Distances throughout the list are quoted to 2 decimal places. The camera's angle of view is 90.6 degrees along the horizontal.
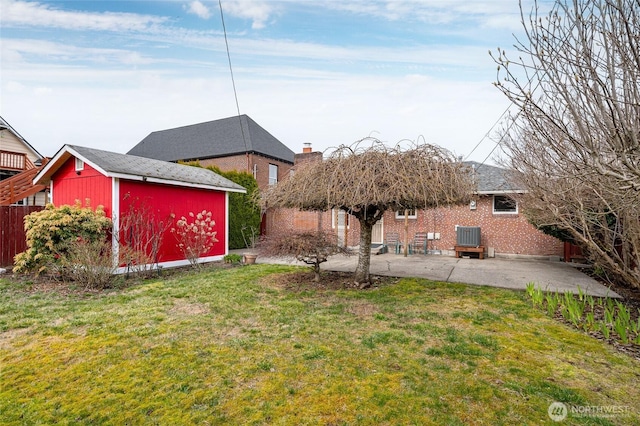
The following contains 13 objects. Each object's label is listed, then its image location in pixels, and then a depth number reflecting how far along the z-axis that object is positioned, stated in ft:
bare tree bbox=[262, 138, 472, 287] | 19.01
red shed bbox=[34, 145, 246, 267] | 28.17
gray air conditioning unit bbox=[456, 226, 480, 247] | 43.11
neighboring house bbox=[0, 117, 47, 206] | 53.47
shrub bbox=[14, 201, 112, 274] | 25.26
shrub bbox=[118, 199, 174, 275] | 27.25
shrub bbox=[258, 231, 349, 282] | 23.44
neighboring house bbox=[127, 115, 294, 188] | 67.62
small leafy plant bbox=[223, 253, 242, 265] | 35.68
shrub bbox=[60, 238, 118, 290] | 23.27
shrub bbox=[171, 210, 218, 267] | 32.30
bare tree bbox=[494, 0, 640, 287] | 7.30
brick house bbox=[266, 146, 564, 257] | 42.27
